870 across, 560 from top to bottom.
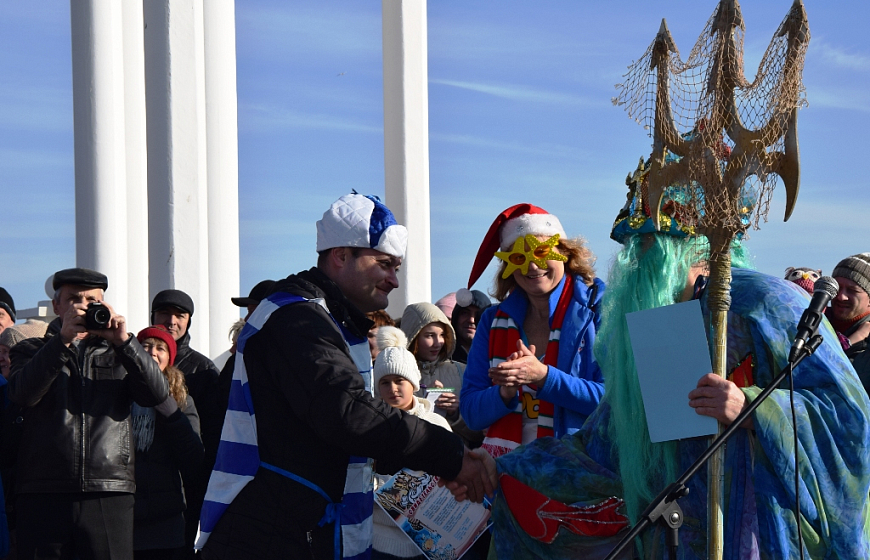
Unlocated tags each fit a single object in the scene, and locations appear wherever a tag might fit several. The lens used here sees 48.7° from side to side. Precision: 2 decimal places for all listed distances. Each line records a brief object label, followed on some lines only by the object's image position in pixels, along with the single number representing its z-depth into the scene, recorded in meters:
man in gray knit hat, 5.33
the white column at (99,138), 7.47
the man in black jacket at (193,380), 5.51
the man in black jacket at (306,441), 2.87
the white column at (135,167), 8.38
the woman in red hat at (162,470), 5.03
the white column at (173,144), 7.77
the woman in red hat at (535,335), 3.74
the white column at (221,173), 9.05
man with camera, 4.62
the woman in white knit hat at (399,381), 4.90
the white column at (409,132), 10.26
